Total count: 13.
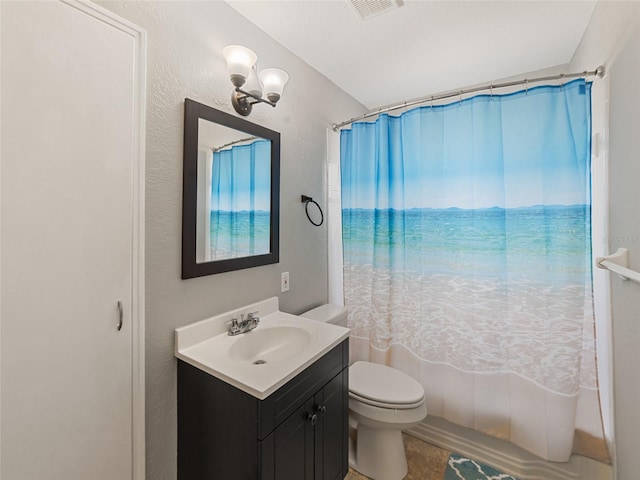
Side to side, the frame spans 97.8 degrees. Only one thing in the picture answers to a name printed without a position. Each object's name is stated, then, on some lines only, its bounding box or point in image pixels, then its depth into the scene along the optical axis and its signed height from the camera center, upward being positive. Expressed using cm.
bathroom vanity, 95 -61
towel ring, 178 +26
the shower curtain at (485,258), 134 -9
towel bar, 102 -7
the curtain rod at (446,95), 125 +84
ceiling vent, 127 +110
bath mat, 155 -130
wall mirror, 117 +25
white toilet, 145 -91
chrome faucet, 129 -38
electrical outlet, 163 -23
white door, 75 +0
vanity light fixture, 121 +77
